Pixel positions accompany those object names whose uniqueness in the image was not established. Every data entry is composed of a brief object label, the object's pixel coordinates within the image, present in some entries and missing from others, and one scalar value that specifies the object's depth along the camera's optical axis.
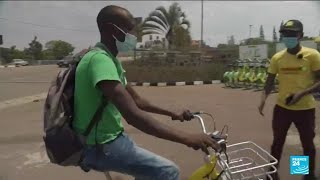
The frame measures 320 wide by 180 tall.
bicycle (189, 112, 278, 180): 1.55
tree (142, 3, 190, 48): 26.44
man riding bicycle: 1.38
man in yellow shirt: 2.72
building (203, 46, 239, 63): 17.12
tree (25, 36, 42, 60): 43.59
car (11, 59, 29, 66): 35.29
